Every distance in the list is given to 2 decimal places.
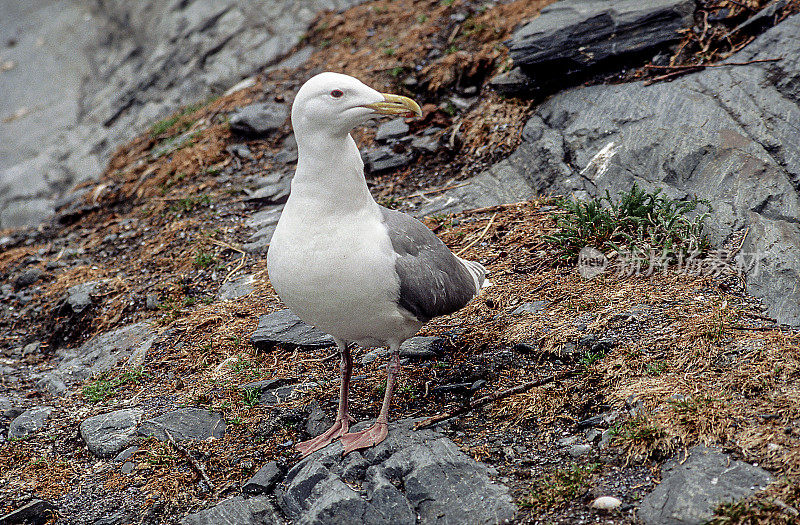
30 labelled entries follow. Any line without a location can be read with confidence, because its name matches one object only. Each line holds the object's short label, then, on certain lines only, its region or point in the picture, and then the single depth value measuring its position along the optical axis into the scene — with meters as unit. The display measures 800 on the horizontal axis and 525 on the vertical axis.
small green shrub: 10.66
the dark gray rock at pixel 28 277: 15.59
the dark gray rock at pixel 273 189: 15.99
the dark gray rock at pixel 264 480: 8.09
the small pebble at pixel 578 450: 7.68
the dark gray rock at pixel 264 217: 15.09
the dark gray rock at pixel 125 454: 9.13
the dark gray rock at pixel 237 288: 13.01
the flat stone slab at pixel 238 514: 7.66
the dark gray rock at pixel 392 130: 16.53
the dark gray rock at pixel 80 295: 13.84
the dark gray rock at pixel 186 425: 9.30
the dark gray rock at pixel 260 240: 14.27
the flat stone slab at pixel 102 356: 11.84
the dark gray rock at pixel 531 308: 10.45
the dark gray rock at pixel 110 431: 9.37
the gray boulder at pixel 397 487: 7.26
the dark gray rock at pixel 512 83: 14.88
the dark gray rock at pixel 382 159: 15.91
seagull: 7.94
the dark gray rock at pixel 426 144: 15.80
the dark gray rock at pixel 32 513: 8.26
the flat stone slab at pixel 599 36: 13.98
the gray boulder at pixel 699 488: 6.63
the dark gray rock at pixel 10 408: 10.77
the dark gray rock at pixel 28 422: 10.19
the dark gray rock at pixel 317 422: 9.23
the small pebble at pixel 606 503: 6.87
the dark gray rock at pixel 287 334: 11.05
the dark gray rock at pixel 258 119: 18.28
